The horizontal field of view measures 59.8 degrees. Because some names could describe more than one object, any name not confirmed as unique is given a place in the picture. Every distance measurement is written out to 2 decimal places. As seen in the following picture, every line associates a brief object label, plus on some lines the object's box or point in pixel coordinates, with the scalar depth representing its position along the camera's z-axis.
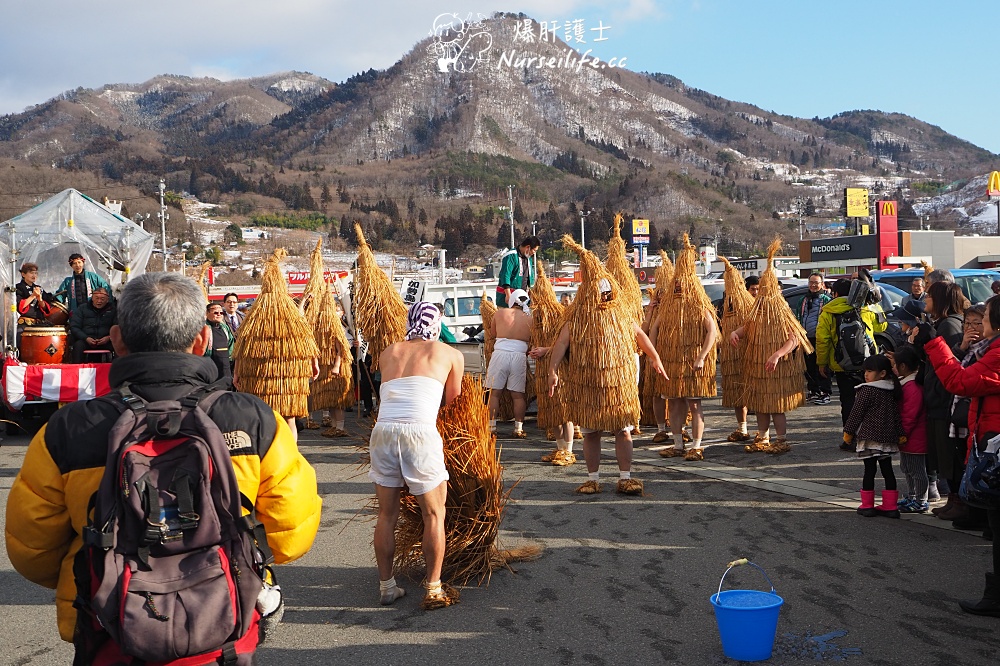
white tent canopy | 14.85
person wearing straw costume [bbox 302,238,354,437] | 11.00
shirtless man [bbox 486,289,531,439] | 10.12
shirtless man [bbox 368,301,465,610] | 4.79
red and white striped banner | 10.74
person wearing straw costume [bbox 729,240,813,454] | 8.95
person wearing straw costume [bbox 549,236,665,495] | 7.21
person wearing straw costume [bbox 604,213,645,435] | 10.31
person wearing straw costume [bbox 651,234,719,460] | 8.90
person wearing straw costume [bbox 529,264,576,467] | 9.79
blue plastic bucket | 3.97
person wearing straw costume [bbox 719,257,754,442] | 9.57
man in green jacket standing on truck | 10.51
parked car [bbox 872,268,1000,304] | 14.52
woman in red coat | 4.91
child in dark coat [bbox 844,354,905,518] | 6.38
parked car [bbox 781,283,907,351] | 9.19
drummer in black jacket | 11.54
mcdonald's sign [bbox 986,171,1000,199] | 53.66
